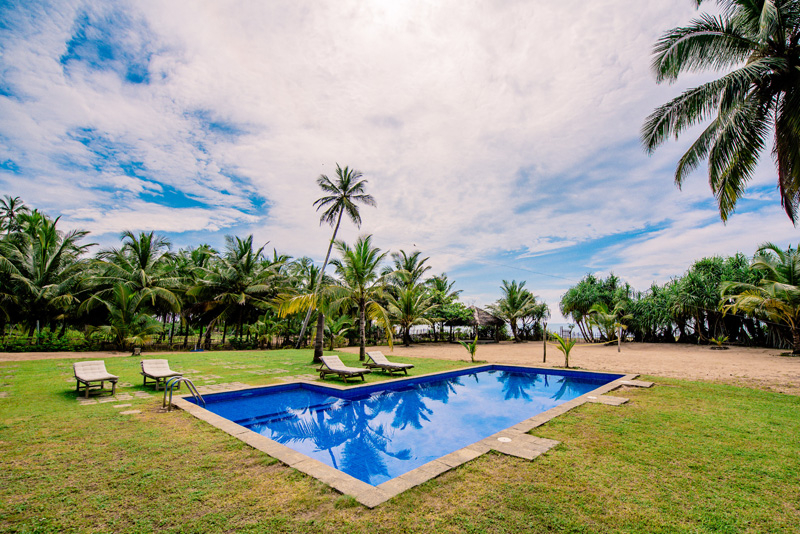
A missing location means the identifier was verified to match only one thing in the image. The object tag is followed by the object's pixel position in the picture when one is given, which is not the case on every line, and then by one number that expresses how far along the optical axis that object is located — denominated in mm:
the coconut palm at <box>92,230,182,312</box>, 18766
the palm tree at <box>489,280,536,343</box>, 29781
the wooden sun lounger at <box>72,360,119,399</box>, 6504
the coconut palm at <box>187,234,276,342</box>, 21516
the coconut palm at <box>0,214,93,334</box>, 16203
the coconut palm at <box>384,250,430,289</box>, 27922
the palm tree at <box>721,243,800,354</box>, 14516
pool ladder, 5755
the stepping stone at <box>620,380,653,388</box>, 7980
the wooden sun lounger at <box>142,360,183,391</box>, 7473
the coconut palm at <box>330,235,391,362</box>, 12648
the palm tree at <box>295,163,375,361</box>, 19984
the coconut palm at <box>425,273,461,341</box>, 26359
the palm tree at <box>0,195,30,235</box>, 28922
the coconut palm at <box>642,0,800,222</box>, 6820
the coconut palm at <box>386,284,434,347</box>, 23203
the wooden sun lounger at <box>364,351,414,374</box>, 10227
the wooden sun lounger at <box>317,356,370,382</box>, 9094
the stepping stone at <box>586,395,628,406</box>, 6386
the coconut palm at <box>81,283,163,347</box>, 16484
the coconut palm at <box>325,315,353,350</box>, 20109
